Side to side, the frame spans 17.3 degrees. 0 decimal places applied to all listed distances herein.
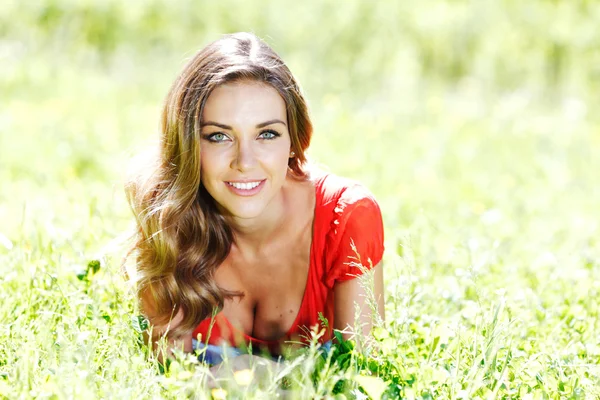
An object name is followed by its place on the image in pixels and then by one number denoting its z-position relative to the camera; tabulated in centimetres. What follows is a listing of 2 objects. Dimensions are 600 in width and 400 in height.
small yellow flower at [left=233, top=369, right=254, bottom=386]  213
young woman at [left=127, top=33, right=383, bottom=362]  234
